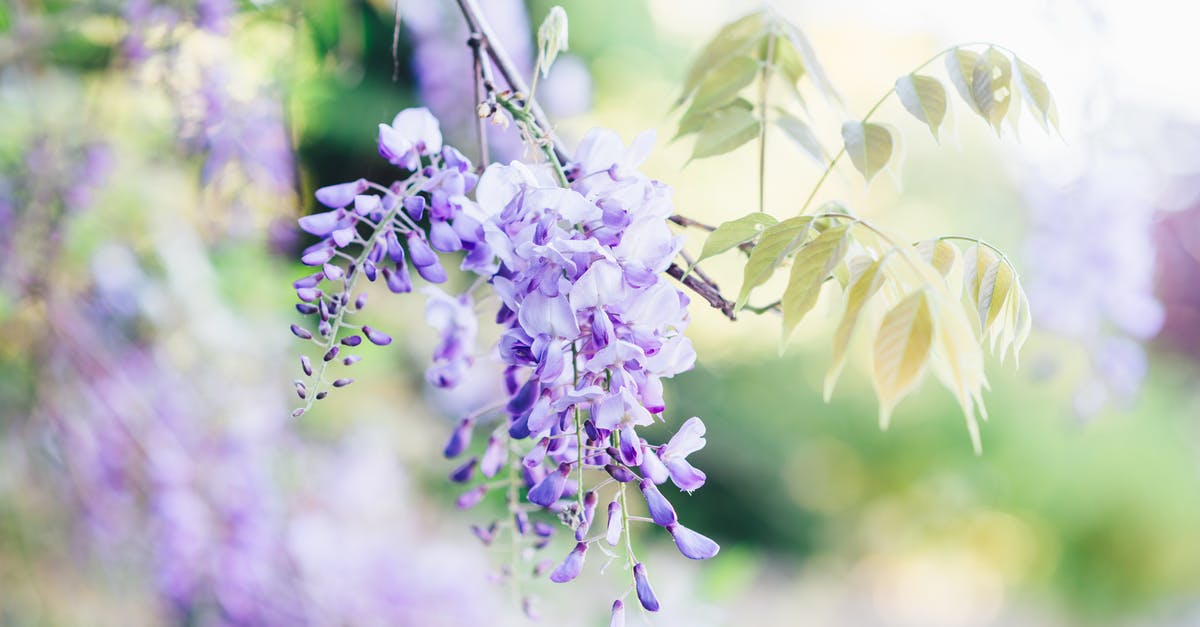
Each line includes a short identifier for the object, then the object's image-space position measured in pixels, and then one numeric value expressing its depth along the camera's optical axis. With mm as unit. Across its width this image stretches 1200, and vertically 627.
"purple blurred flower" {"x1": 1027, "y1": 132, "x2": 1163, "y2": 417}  1593
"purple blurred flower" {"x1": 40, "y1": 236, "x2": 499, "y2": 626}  1486
